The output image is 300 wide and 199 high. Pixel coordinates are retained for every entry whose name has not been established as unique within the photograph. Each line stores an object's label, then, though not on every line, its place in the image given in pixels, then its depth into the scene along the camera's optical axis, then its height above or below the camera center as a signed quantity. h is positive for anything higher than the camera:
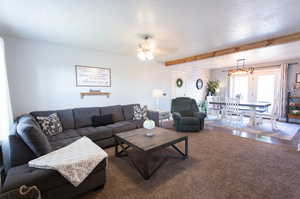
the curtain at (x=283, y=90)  5.36 +0.02
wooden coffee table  2.03 -0.83
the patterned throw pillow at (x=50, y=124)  2.68 -0.62
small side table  4.78 -0.82
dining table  4.48 -0.65
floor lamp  4.60 -0.04
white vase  2.66 -0.63
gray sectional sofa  1.42 -0.86
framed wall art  3.60 +0.46
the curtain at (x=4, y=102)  2.04 -0.13
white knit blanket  1.52 -0.80
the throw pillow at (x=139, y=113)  4.01 -0.61
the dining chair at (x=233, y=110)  4.81 -0.68
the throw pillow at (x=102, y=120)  3.34 -0.69
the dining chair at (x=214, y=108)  5.64 -0.71
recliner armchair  4.13 -0.75
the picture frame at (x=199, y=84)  7.47 +0.41
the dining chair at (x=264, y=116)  4.36 -0.87
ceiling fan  2.88 +1.17
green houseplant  7.46 +0.29
